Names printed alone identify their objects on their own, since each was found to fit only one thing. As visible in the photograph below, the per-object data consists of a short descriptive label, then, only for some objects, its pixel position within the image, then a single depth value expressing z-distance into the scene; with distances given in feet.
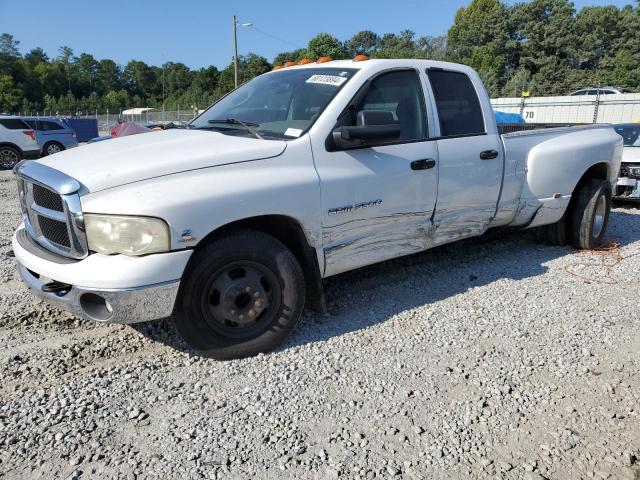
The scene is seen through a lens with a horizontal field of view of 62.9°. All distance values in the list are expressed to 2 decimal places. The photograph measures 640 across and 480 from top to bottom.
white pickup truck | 9.43
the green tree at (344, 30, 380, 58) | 386.32
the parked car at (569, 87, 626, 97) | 108.17
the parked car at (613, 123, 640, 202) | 27.22
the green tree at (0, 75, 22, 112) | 236.41
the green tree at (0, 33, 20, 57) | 356.79
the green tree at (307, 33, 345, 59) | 303.89
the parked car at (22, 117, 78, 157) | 60.34
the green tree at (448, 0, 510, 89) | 251.19
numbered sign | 84.12
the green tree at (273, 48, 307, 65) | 325.62
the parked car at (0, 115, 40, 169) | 56.18
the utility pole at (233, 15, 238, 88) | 128.67
